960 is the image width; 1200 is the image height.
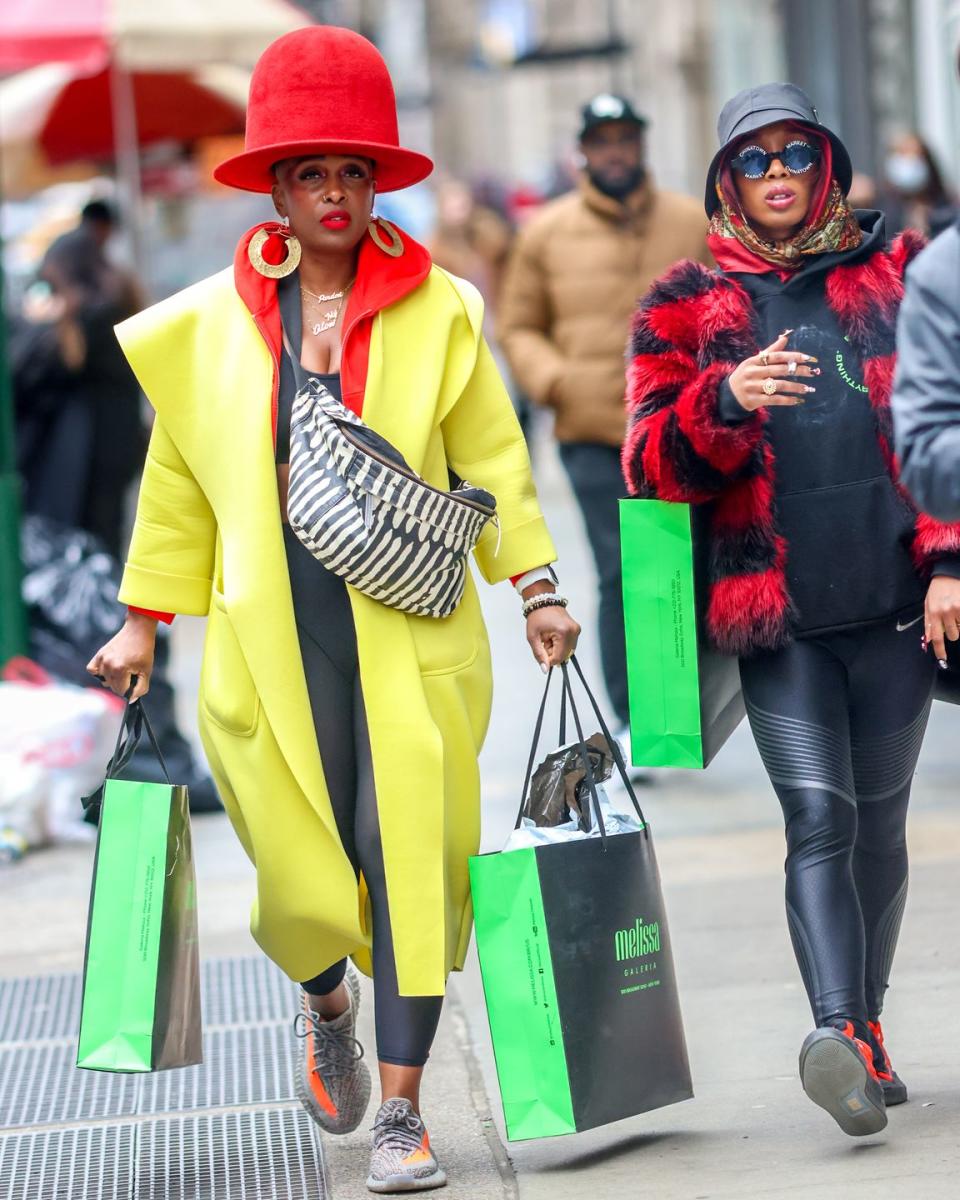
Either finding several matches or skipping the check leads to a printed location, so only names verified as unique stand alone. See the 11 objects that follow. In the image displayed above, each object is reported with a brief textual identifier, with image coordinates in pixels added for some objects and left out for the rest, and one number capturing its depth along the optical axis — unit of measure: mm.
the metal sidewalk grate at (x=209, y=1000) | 10430
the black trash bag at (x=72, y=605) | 15992
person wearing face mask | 21078
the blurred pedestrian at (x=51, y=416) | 18516
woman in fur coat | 7824
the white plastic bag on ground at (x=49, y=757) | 13906
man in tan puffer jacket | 14547
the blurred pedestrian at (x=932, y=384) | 6402
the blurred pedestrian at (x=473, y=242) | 33156
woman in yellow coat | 7734
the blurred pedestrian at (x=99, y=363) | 18594
